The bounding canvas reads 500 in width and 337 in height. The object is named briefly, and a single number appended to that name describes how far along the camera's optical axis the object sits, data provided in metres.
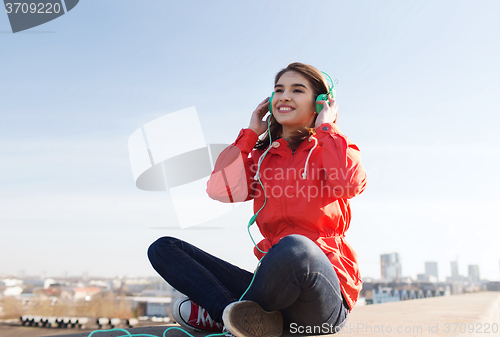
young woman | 1.53
